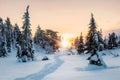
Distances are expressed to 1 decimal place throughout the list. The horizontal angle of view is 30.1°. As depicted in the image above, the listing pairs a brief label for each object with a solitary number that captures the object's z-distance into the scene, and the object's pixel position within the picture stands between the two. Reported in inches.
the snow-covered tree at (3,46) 2672.2
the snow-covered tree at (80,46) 3260.3
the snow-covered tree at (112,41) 3540.8
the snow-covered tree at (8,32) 3184.1
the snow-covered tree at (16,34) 3469.5
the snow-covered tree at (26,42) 2030.1
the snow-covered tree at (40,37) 4159.5
